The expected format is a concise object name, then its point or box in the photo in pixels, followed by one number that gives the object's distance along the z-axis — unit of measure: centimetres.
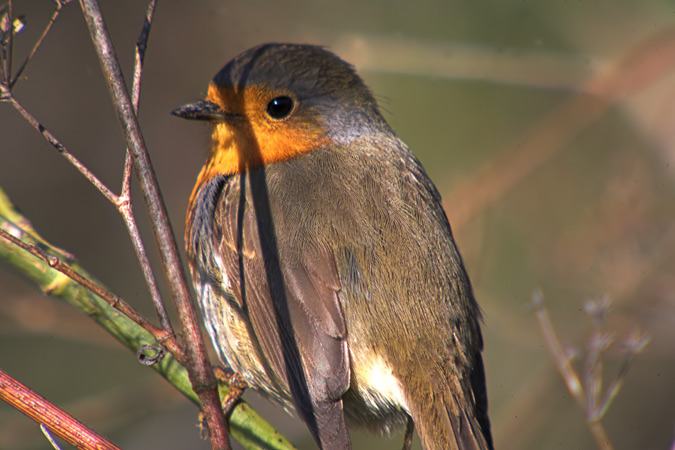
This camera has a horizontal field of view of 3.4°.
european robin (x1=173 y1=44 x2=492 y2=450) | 201
